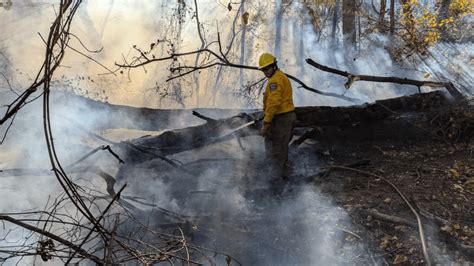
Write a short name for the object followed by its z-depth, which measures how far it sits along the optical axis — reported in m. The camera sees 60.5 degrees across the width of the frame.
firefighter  5.86
